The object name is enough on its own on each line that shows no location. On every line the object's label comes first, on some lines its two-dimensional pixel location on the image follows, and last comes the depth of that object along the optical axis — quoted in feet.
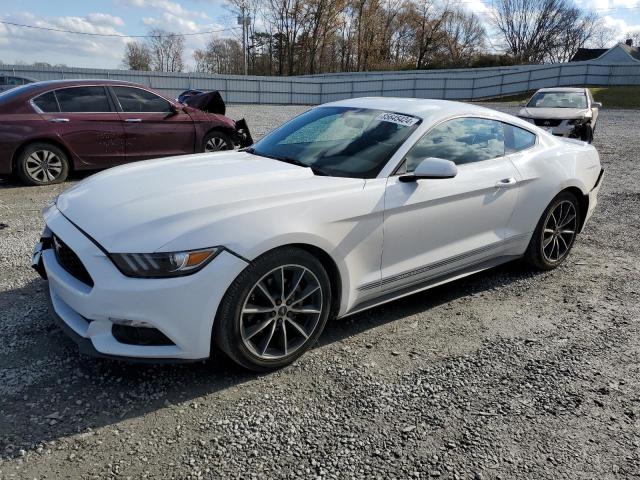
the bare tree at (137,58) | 223.36
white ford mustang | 8.53
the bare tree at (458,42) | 184.79
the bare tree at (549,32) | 214.28
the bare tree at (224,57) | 204.33
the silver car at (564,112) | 40.22
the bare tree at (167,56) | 228.22
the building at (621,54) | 160.25
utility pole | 146.29
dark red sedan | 24.14
